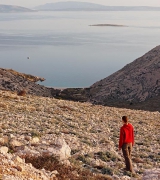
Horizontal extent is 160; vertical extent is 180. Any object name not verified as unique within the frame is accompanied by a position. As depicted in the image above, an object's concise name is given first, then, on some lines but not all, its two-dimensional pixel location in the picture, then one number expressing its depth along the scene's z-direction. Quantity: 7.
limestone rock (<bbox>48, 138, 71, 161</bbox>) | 11.88
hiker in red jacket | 12.42
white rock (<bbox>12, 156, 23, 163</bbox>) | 9.27
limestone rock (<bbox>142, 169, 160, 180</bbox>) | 11.67
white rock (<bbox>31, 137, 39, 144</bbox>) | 13.81
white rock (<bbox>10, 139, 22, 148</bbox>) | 12.40
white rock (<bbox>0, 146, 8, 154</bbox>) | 10.43
